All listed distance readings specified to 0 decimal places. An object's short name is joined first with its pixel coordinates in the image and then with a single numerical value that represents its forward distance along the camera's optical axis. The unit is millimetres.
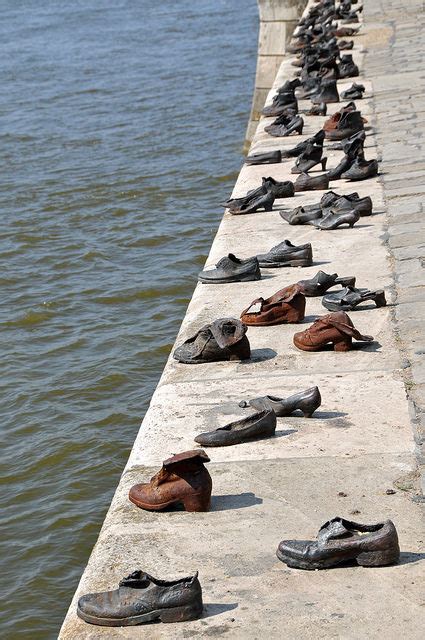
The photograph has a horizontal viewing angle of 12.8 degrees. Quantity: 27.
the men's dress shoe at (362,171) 12337
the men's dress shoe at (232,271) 9596
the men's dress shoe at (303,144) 13269
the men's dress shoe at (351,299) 8553
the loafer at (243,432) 6728
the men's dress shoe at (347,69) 18178
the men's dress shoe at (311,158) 12791
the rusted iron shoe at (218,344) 7911
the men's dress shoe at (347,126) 14167
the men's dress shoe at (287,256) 9770
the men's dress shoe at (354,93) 16651
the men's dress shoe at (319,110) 15870
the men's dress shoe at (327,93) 16441
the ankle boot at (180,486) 5988
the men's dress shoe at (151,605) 5084
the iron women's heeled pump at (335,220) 10698
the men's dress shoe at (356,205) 10935
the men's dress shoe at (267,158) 13619
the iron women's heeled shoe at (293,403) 6868
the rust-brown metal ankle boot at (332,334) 7842
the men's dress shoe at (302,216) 10996
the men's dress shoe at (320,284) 8978
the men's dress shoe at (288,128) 14925
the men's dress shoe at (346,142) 12899
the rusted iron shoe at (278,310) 8481
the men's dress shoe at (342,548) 5358
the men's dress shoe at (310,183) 12185
